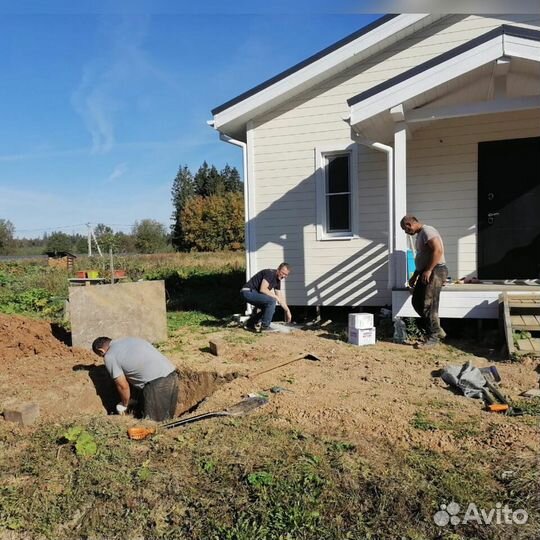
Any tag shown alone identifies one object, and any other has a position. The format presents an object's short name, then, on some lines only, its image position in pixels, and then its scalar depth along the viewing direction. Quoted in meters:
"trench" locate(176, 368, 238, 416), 5.80
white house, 6.92
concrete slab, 7.11
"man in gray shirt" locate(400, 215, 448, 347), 6.25
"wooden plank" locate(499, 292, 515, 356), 5.77
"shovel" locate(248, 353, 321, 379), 5.52
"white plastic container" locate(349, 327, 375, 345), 6.76
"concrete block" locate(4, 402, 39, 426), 4.35
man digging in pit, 5.24
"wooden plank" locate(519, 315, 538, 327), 6.19
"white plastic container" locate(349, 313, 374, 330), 6.75
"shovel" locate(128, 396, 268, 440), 3.95
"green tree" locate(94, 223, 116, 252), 27.73
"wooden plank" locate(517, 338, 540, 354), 5.75
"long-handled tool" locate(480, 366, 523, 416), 4.12
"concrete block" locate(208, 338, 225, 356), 6.73
